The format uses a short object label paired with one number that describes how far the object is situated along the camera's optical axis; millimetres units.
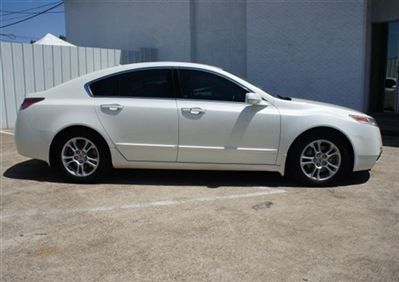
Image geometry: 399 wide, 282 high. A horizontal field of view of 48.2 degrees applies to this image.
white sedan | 5570
